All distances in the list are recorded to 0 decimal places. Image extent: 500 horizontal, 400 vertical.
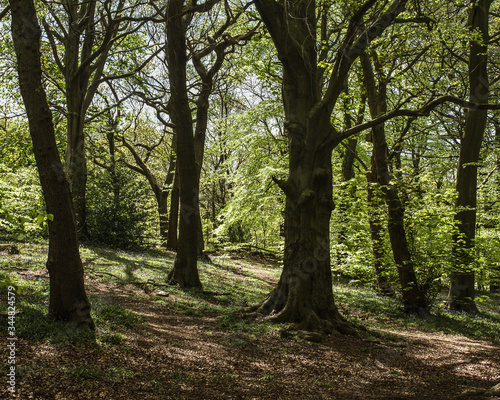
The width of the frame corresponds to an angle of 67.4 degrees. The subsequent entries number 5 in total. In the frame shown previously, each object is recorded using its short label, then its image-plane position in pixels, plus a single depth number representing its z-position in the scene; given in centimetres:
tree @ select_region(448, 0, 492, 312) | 1213
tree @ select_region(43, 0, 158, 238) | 1408
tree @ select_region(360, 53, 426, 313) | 1031
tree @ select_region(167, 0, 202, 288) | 1103
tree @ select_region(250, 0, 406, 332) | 760
